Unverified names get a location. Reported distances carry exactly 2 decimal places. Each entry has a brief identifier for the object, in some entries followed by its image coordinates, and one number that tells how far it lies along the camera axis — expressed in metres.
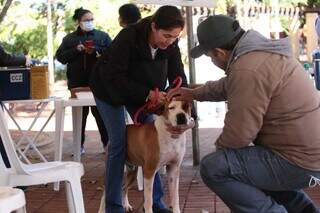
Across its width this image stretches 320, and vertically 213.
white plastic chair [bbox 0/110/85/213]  3.62
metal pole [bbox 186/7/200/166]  7.07
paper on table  5.96
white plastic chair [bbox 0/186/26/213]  2.89
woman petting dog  4.19
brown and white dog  4.46
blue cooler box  5.85
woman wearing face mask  7.24
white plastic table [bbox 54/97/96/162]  5.88
